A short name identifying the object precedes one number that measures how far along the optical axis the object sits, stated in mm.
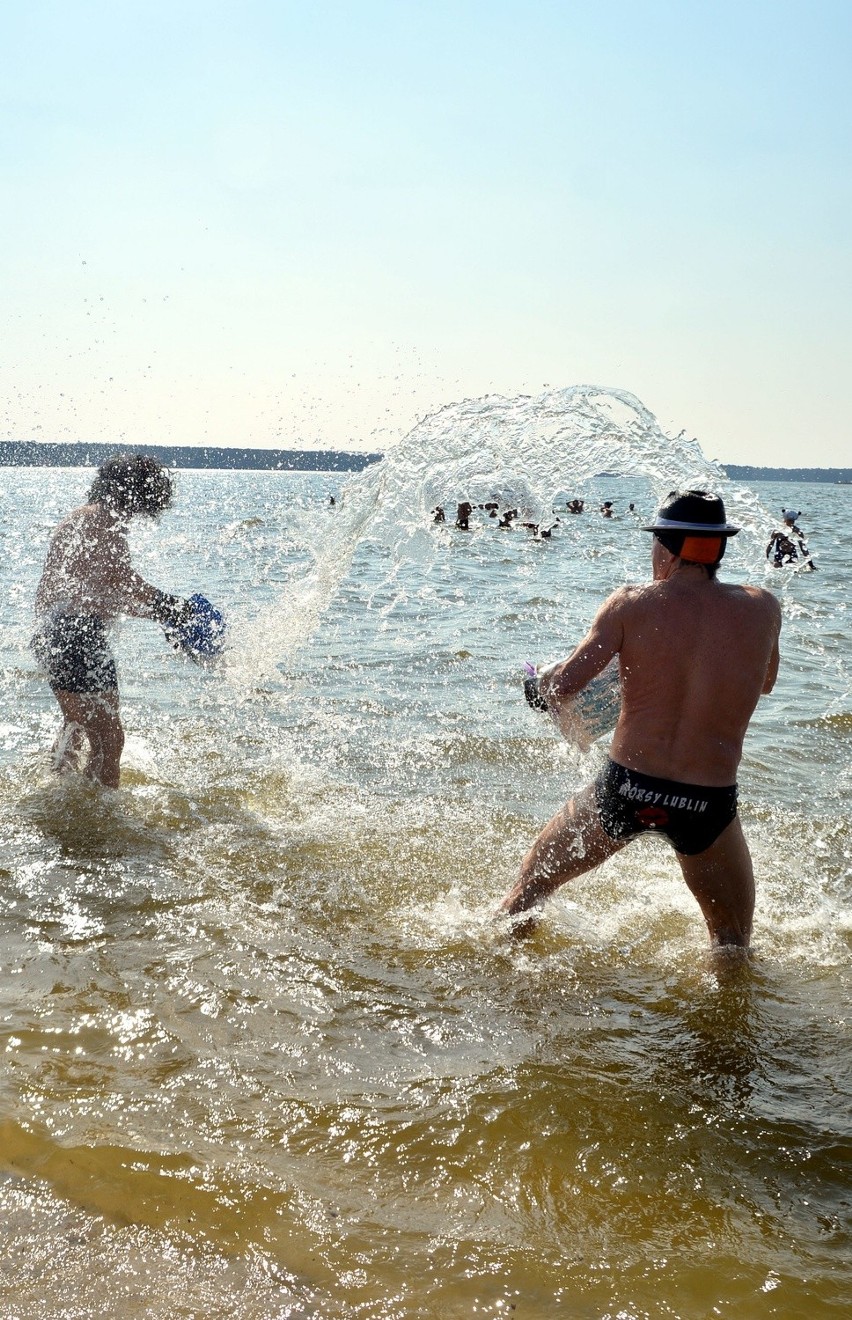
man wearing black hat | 3641
